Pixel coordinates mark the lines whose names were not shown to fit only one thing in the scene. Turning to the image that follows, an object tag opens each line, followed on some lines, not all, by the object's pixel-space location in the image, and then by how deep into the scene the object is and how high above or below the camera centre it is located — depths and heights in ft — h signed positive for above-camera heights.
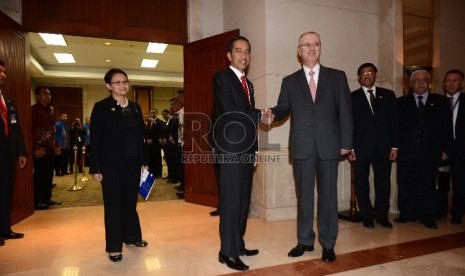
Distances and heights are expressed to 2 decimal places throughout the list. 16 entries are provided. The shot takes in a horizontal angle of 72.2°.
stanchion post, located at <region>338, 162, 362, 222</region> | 12.43 -3.16
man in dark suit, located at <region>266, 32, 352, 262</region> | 8.68 -0.16
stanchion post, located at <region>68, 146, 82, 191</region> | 20.94 -3.66
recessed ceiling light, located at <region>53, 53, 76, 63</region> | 34.09 +8.35
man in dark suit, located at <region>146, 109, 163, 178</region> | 25.79 -1.31
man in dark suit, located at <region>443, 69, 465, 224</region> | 12.03 -0.57
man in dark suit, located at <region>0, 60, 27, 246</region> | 10.64 -0.75
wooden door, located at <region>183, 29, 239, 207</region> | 15.35 +0.82
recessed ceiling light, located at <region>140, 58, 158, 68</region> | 36.65 +8.30
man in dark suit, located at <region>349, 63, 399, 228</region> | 11.59 -0.35
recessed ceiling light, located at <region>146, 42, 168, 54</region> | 29.91 +8.17
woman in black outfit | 8.81 -0.58
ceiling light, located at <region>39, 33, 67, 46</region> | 26.76 +8.16
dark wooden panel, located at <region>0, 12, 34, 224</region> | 12.56 +1.88
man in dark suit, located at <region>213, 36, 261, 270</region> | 7.80 -0.21
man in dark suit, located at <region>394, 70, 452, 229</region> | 11.73 -0.63
